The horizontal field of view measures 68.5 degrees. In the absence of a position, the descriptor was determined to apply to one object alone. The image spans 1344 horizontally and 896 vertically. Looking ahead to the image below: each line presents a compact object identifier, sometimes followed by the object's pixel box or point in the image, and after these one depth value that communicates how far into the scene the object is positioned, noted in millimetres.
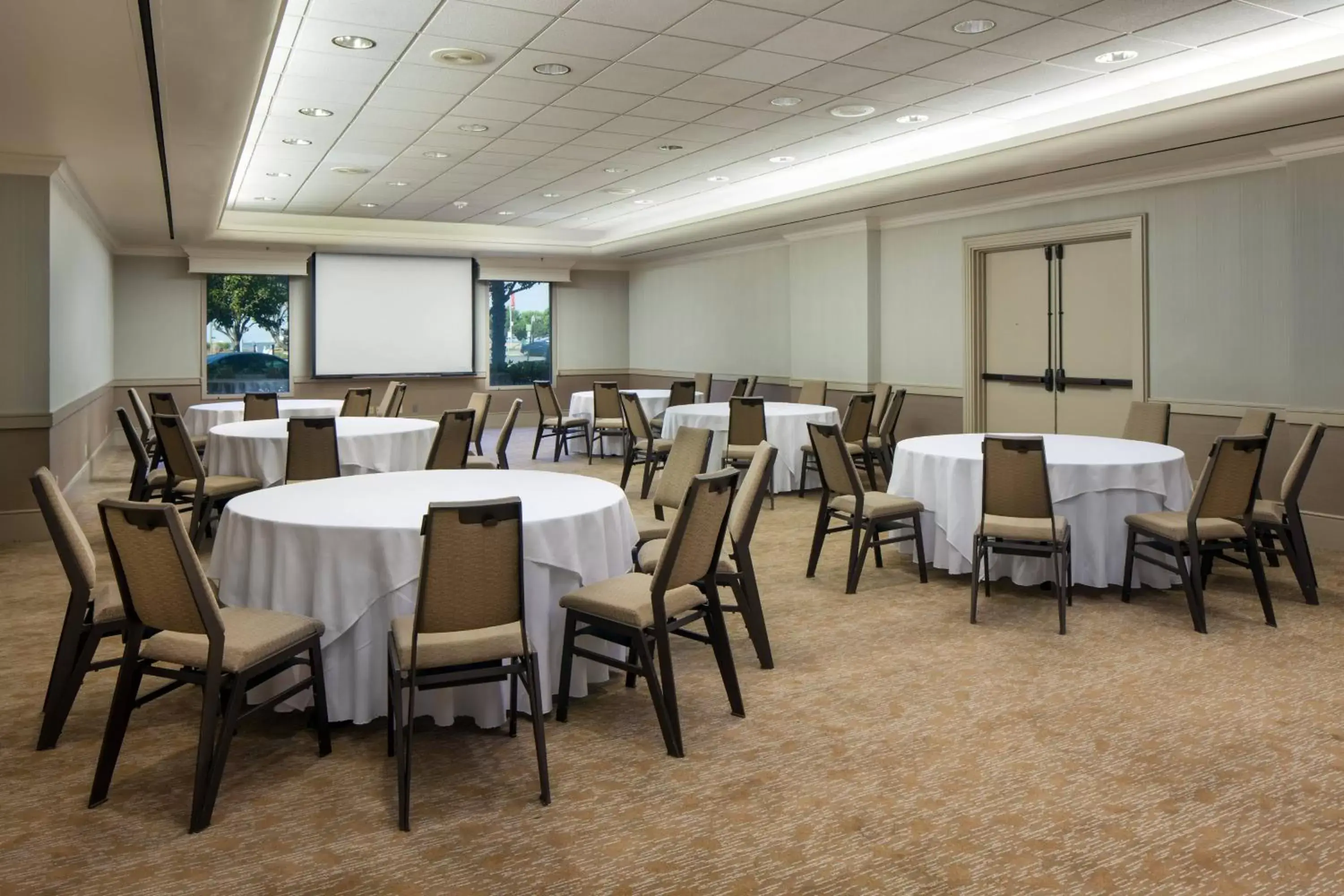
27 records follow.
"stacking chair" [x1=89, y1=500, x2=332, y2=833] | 2758
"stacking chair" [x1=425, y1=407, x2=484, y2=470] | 6473
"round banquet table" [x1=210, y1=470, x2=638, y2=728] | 3301
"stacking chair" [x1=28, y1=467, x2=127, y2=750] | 3248
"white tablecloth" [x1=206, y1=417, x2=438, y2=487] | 6527
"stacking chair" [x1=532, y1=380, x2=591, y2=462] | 11570
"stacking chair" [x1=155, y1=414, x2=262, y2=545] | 6020
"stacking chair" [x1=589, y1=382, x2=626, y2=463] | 11125
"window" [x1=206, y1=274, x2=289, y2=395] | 14203
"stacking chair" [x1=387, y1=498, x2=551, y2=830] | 2766
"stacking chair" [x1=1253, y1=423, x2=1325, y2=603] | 5008
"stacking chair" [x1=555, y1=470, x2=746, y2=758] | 3215
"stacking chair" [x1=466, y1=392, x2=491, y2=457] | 7777
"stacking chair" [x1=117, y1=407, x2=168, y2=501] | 6469
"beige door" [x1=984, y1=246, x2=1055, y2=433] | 9203
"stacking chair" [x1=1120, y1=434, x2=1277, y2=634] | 4641
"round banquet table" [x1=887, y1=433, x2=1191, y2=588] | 5188
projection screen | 14461
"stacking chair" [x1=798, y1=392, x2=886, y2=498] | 8445
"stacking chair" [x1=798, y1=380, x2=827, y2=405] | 11008
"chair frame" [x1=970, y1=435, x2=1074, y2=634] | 4699
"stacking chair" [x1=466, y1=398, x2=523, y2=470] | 7191
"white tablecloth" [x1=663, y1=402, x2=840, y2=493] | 8797
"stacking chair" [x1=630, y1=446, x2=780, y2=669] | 3949
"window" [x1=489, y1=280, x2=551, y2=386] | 16156
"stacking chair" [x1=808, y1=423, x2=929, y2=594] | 5395
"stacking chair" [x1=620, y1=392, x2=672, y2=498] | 8688
